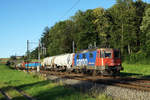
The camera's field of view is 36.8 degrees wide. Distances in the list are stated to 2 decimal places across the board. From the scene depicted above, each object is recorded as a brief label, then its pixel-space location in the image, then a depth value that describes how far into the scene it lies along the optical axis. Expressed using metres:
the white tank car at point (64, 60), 34.06
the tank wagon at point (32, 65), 56.44
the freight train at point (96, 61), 23.22
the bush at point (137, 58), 40.58
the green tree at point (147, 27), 45.59
